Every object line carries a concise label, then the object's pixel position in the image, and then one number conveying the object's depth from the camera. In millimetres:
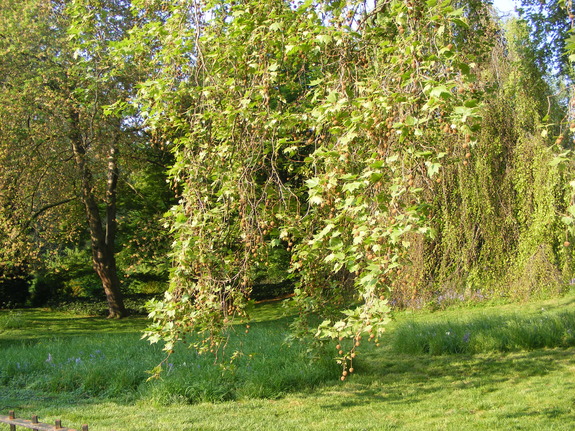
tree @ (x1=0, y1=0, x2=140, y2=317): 11180
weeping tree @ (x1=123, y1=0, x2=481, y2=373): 2625
